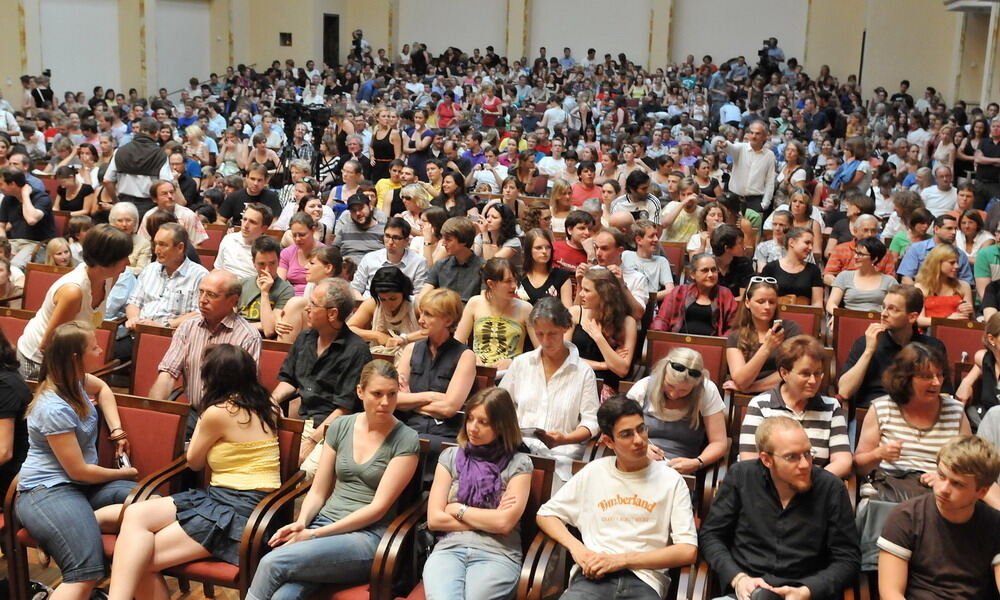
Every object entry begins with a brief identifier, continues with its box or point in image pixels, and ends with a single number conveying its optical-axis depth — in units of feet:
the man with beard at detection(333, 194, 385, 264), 21.35
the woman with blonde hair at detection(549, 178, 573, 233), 22.74
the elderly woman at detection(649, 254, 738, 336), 15.80
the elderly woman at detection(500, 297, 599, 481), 12.78
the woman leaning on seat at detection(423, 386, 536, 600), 10.73
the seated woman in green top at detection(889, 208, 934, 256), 19.93
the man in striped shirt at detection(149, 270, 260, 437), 13.73
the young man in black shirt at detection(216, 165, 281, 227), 23.91
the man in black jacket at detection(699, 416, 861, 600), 9.93
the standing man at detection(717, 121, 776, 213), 25.30
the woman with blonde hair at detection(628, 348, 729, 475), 12.00
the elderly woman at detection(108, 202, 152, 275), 19.22
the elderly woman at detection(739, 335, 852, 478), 11.45
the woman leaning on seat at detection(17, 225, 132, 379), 14.06
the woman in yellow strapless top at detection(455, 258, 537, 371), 14.92
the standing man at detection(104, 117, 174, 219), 25.18
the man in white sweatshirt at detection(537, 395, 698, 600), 10.28
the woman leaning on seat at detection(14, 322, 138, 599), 11.17
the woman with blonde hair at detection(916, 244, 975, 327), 16.78
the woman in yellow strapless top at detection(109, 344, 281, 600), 10.99
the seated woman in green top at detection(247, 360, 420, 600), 10.59
